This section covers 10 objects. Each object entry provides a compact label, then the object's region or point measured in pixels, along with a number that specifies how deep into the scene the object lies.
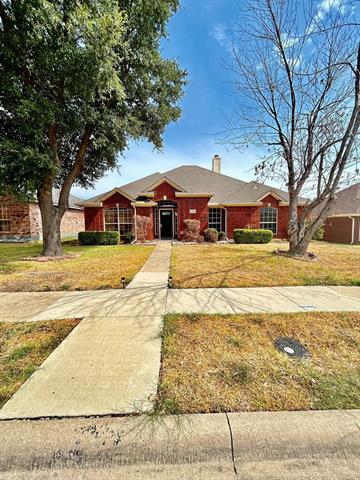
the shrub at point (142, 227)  15.94
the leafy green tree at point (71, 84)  7.39
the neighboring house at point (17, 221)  17.89
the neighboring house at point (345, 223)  17.24
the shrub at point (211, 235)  16.40
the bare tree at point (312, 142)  8.80
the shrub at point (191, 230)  16.14
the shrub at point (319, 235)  18.70
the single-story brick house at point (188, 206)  16.77
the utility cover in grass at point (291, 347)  3.00
